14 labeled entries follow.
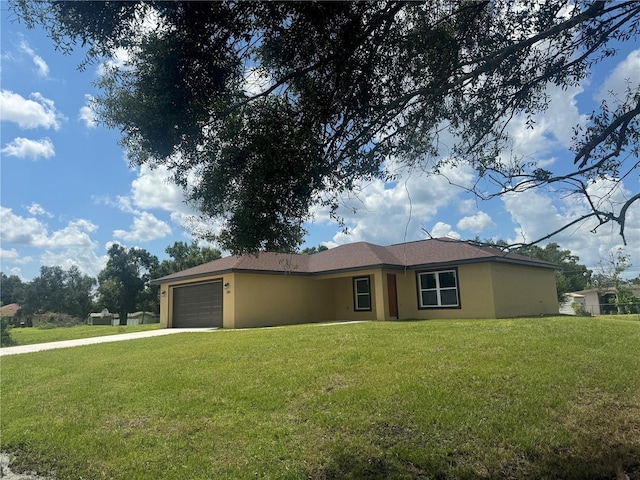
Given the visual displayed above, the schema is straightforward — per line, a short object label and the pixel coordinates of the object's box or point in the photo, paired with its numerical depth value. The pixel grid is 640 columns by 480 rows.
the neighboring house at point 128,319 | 42.84
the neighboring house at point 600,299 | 37.17
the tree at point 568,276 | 42.19
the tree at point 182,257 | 45.69
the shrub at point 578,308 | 32.19
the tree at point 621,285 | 30.75
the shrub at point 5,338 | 19.19
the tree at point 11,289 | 62.27
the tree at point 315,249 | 51.66
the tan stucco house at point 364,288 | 18.94
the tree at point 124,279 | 48.69
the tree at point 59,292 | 55.12
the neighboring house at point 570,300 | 41.08
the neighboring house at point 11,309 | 57.59
